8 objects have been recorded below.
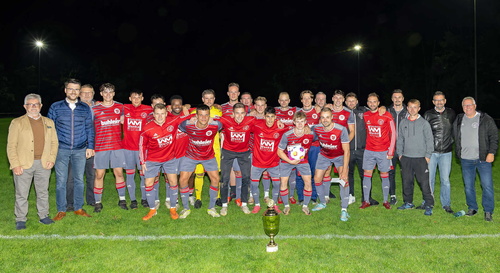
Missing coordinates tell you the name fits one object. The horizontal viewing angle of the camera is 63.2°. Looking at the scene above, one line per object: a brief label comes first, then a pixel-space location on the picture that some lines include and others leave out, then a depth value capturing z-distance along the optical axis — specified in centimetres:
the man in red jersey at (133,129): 729
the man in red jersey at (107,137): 709
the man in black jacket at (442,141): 695
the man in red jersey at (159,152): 676
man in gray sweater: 698
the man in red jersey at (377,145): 731
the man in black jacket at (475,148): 642
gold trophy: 508
